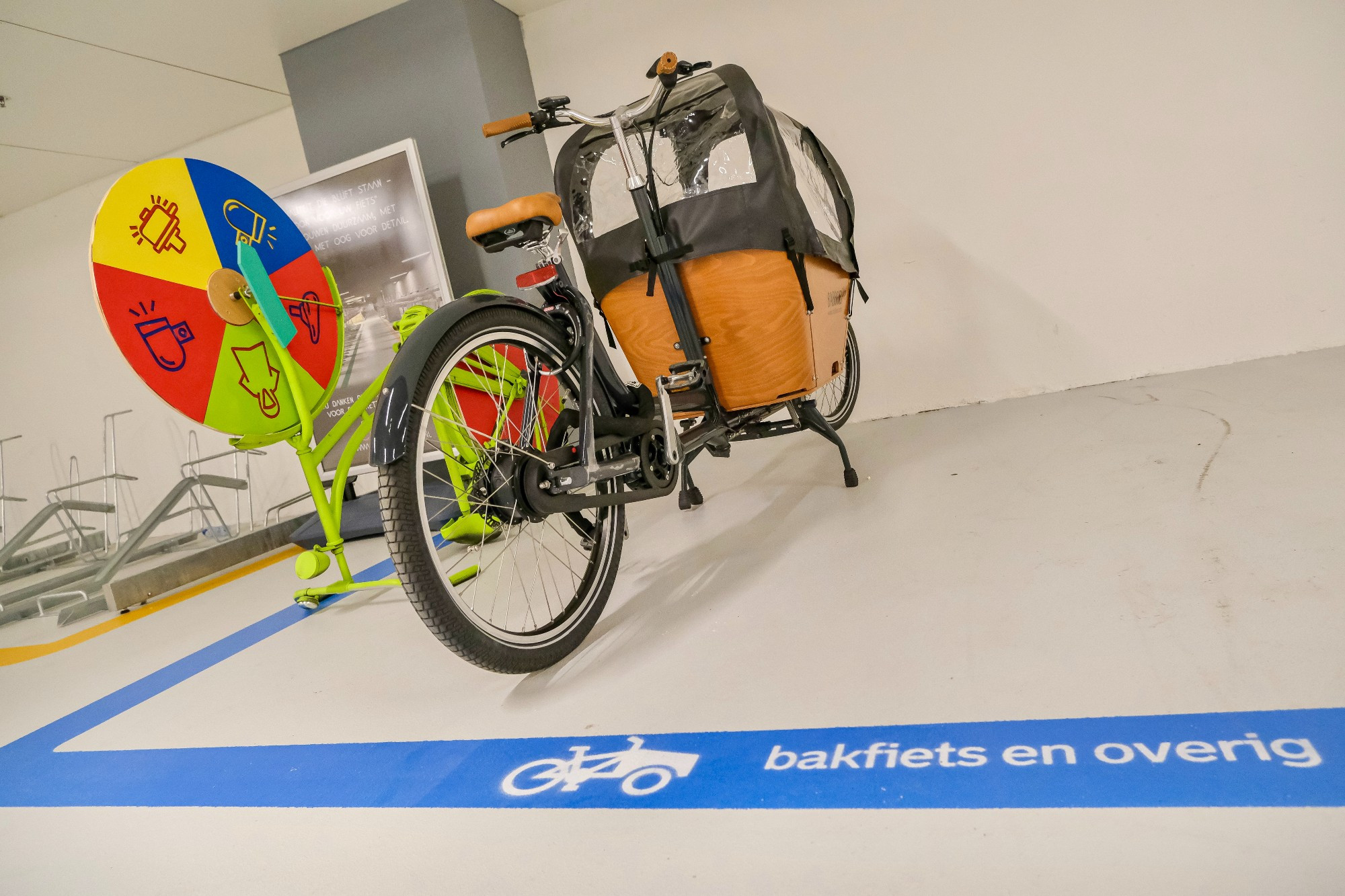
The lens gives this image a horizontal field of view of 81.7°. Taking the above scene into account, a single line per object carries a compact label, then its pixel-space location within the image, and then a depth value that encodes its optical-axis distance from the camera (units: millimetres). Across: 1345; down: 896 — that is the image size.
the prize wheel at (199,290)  2166
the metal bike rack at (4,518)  5399
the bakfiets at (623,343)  1591
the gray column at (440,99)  3918
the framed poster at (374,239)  3984
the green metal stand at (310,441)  2318
